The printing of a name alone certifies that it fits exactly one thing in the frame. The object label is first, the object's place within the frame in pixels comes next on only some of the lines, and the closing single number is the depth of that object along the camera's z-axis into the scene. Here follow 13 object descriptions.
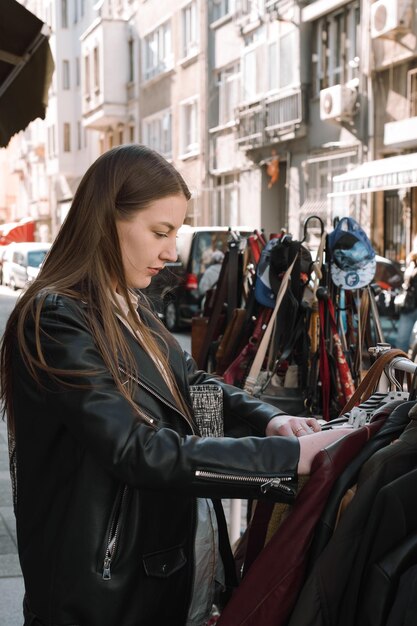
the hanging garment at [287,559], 1.77
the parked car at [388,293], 11.88
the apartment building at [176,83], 29.38
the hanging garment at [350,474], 1.78
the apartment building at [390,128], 18.00
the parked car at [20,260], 29.81
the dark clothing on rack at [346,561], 1.69
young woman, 1.82
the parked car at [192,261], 16.50
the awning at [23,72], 5.12
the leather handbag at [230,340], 5.52
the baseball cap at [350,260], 5.31
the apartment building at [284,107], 21.52
